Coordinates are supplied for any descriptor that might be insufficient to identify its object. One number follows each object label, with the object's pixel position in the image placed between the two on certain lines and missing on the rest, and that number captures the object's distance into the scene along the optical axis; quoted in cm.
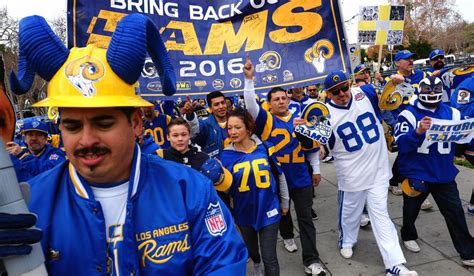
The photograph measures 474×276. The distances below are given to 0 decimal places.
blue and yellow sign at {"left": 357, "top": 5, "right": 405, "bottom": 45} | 684
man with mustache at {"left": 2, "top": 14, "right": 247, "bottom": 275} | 134
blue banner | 405
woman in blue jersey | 327
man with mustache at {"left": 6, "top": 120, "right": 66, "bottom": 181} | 413
